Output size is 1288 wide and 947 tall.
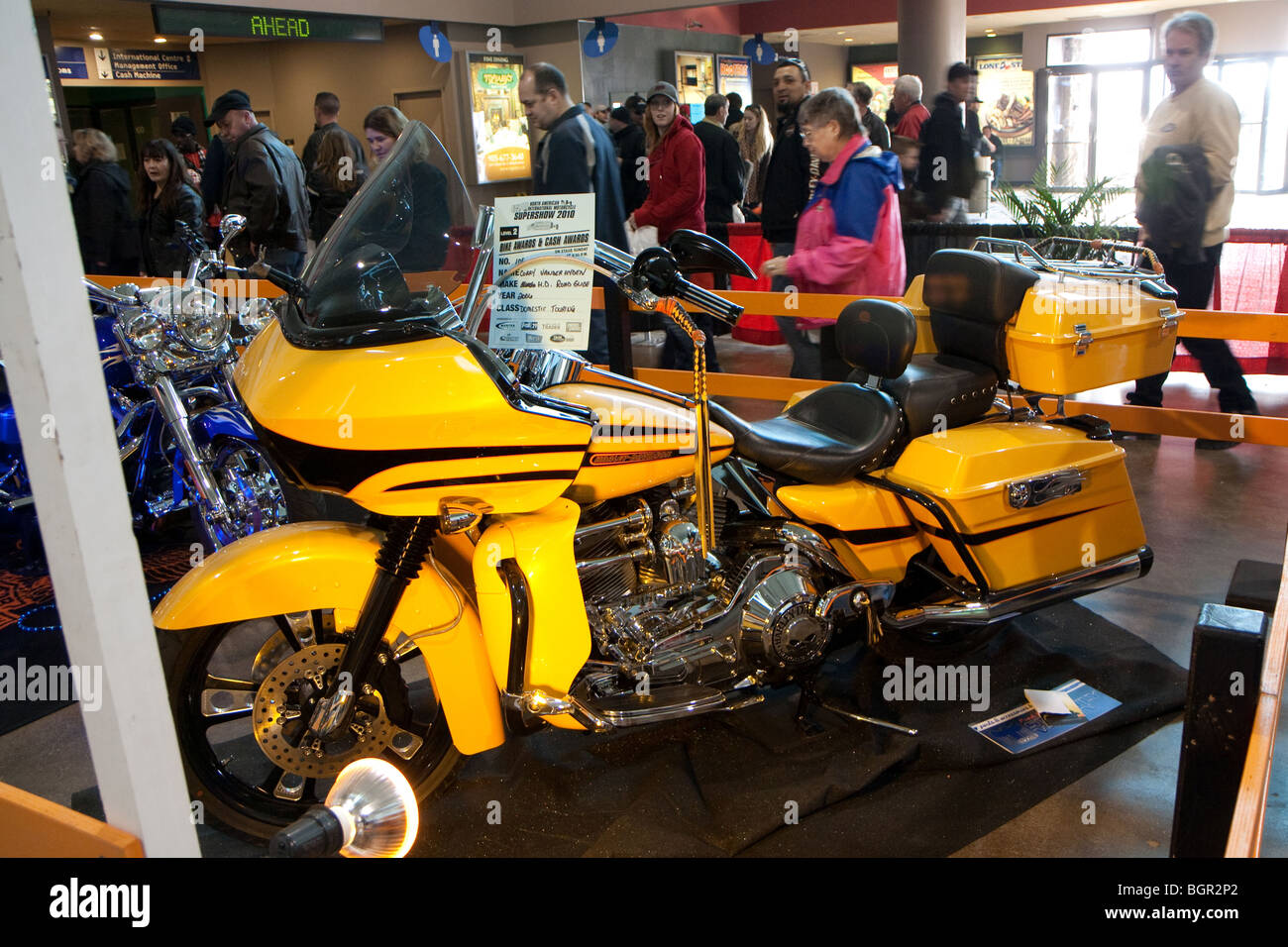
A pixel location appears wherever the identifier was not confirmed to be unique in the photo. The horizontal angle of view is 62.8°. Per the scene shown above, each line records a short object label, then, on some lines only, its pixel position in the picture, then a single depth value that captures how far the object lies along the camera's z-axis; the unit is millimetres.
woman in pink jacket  4145
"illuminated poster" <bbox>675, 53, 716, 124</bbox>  14805
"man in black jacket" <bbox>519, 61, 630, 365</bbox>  4859
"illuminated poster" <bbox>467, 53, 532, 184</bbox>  12117
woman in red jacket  6441
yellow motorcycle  2283
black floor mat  2566
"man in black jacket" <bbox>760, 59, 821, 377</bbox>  5816
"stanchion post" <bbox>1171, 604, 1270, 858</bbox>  1396
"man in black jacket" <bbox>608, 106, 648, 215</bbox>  8461
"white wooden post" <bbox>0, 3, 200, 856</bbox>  954
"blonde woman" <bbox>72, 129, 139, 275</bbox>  6574
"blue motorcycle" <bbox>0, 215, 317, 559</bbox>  3699
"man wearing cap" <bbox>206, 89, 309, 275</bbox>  6430
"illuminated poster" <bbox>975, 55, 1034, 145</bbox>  18328
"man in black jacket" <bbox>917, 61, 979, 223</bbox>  6746
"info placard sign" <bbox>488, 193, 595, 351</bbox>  2768
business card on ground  2957
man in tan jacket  5125
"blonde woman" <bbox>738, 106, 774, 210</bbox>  9516
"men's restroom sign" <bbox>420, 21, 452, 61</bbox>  10359
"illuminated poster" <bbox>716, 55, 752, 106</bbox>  15773
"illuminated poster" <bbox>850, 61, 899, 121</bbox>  19922
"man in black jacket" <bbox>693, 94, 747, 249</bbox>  7531
